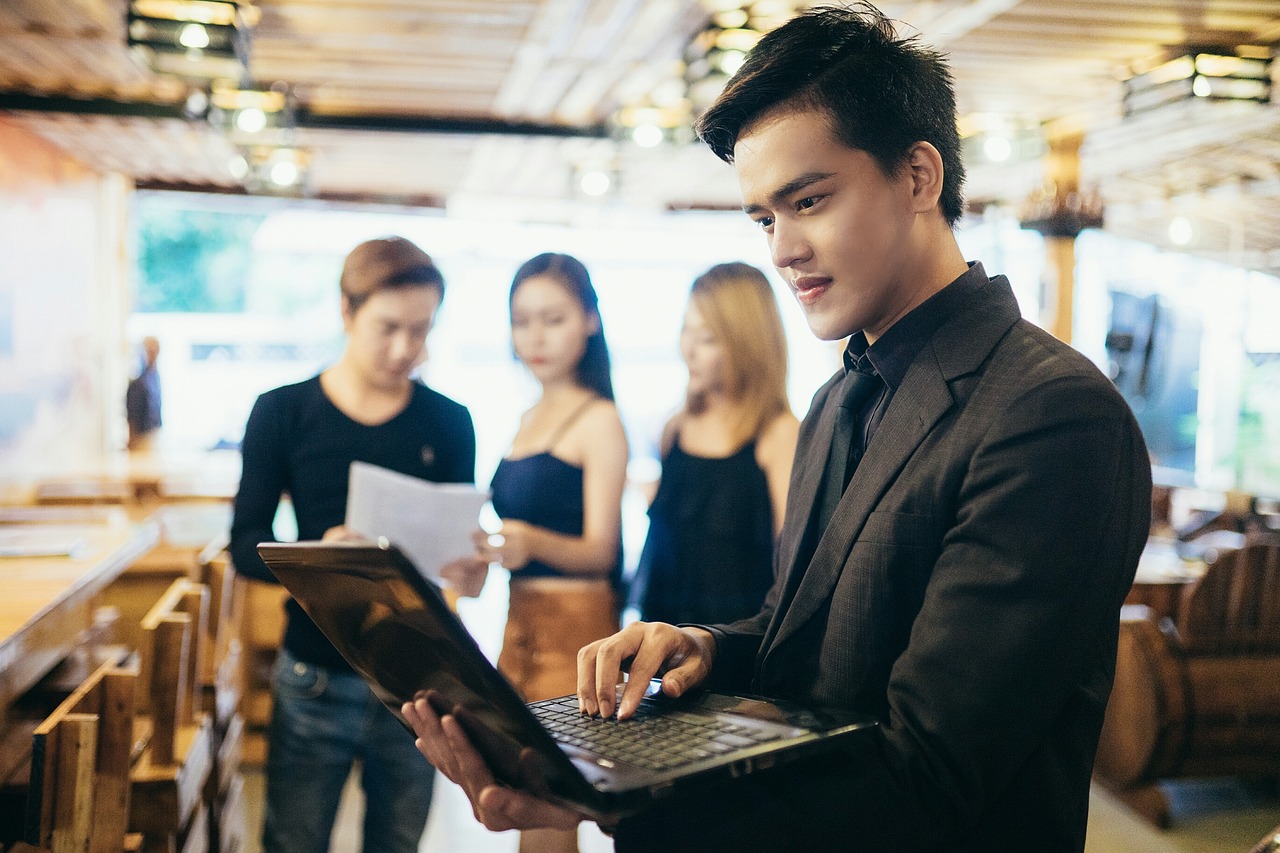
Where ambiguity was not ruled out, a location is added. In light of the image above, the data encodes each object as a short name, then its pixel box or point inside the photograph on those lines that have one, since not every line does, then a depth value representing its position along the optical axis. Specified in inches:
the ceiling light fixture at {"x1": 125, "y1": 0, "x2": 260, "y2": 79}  145.9
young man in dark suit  35.0
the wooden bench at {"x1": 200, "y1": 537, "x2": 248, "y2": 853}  101.3
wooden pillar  245.0
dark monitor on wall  282.8
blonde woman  92.4
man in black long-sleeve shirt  82.8
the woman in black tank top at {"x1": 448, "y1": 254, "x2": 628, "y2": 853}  84.4
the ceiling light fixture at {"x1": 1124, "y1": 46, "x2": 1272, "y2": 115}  180.1
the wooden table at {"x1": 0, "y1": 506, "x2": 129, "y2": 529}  127.2
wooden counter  74.6
